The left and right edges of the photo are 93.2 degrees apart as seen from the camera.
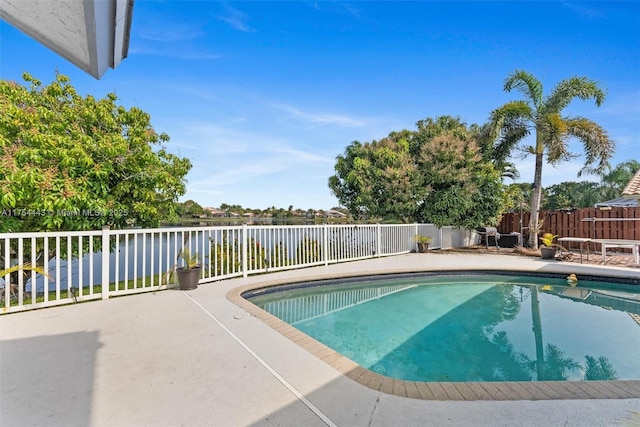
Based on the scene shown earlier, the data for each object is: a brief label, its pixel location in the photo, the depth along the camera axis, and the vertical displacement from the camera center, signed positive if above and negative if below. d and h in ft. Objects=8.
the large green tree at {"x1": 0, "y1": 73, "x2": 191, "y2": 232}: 14.39 +2.73
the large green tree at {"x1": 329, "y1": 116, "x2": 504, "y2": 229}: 37.11 +4.09
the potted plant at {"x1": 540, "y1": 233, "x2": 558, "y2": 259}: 30.07 -3.83
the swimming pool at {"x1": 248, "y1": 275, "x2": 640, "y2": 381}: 10.28 -5.31
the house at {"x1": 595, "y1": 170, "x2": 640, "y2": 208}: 28.03 +2.22
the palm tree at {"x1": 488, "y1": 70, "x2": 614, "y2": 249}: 33.37 +10.28
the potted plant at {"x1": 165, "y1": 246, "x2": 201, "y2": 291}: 17.15 -3.32
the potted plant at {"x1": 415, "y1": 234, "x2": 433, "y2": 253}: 36.29 -3.51
